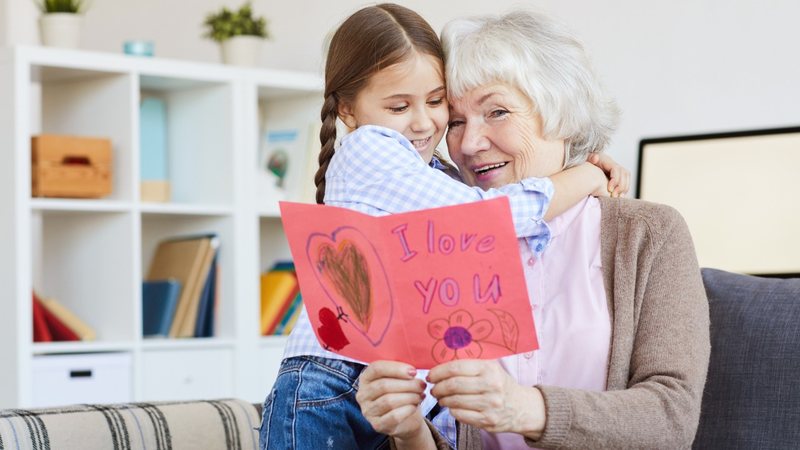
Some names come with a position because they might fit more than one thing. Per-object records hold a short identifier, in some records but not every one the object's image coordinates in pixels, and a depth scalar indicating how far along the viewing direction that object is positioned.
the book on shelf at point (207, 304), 3.82
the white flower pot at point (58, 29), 3.65
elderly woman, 1.28
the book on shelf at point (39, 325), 3.47
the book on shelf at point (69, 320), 3.56
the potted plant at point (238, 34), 3.97
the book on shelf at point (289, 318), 3.98
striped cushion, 1.62
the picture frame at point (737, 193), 2.95
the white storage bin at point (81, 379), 3.40
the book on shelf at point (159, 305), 3.74
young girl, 1.49
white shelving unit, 3.39
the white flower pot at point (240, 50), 3.96
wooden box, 3.48
